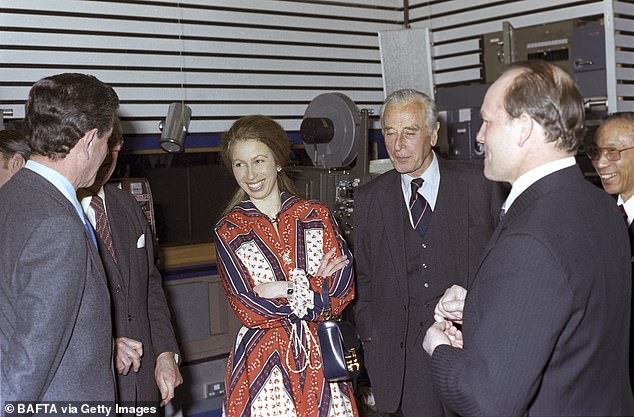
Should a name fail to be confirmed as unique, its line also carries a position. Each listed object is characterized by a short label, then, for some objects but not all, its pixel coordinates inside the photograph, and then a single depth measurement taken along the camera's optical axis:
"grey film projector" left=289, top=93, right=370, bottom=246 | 4.55
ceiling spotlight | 5.10
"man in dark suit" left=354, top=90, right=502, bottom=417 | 3.43
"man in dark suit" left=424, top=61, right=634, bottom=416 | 1.86
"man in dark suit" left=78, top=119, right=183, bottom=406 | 2.97
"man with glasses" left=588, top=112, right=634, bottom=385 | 3.73
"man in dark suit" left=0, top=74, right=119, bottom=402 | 2.17
